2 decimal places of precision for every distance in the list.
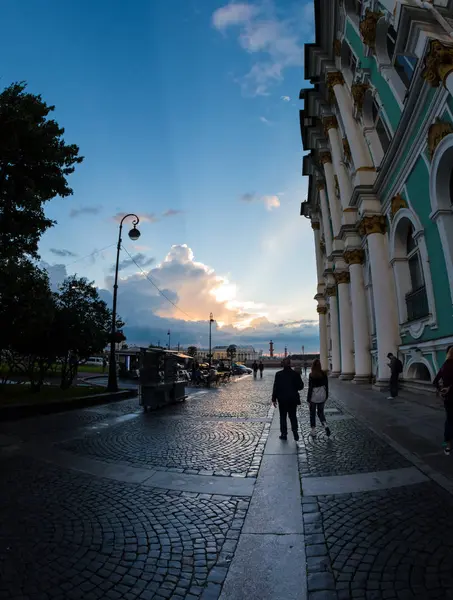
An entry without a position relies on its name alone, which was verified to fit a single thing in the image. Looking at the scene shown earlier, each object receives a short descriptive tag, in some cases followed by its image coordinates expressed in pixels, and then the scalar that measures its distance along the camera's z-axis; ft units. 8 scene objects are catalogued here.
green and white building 35.24
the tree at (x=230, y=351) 324.50
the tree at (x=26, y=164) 34.50
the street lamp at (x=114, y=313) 57.67
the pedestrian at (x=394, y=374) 43.93
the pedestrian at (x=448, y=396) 19.19
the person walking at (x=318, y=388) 26.05
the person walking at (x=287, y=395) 24.66
